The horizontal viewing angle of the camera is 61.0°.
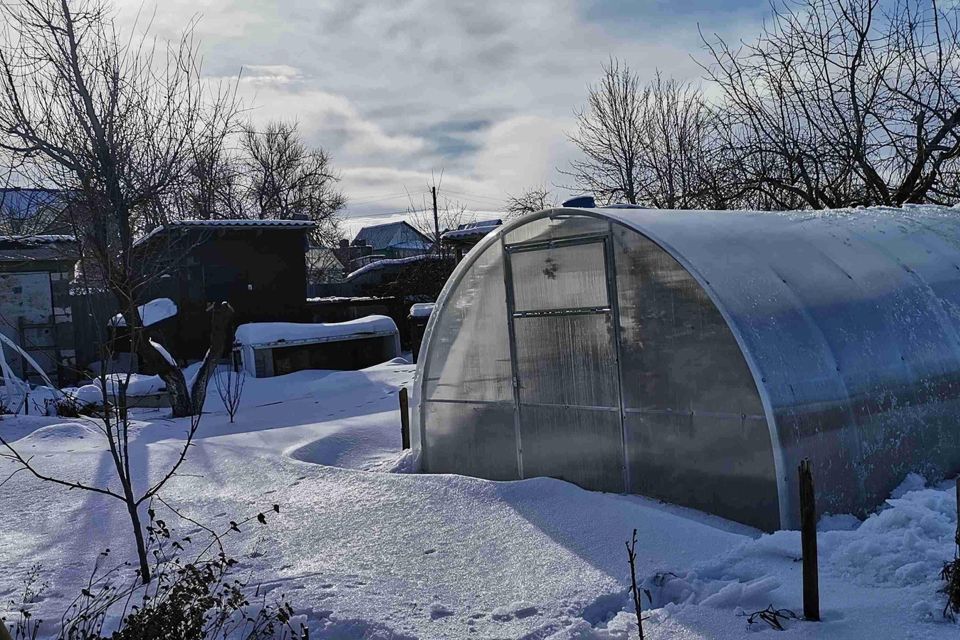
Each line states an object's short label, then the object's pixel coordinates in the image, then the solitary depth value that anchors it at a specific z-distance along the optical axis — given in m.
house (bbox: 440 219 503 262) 20.23
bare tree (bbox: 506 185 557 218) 23.44
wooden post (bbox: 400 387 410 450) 9.34
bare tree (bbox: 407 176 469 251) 36.68
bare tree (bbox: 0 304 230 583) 5.23
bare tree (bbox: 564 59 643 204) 23.89
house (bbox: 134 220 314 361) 20.02
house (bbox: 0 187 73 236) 11.90
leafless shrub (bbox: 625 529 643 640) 3.35
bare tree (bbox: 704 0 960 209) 10.15
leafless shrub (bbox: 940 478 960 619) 3.79
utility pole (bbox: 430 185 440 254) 36.25
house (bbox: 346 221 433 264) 45.28
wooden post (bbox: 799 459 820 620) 4.02
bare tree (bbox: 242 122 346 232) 38.84
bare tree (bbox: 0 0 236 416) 11.53
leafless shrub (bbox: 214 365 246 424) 13.09
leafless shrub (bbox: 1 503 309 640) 4.05
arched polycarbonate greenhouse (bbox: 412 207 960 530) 5.78
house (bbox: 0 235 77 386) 17.39
